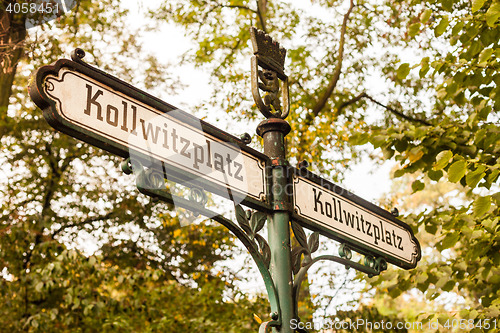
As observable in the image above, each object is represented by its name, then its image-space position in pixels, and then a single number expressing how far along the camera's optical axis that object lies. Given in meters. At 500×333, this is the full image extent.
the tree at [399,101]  3.95
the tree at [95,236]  7.76
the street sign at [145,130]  1.75
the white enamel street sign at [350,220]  2.54
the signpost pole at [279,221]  2.24
